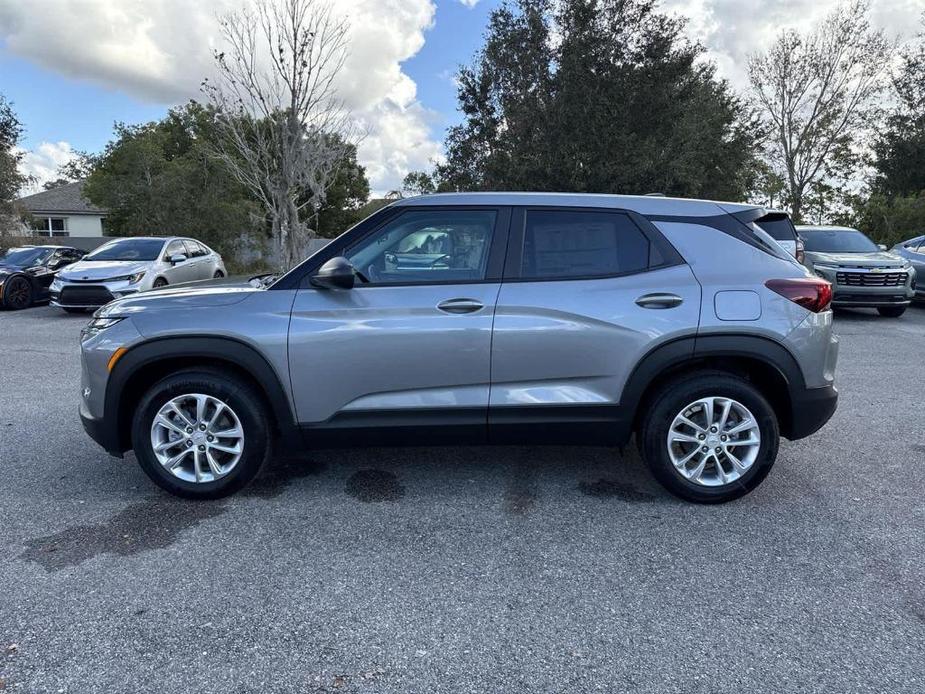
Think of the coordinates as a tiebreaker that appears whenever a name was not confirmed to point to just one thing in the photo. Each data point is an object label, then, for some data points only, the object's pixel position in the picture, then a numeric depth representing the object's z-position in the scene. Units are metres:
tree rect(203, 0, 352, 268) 17.48
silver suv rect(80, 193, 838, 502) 3.44
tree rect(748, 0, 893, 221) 30.53
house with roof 37.69
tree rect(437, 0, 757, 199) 18.94
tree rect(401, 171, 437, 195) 40.04
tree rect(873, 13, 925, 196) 28.06
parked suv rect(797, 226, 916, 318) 11.10
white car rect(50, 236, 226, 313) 11.24
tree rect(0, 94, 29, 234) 19.64
